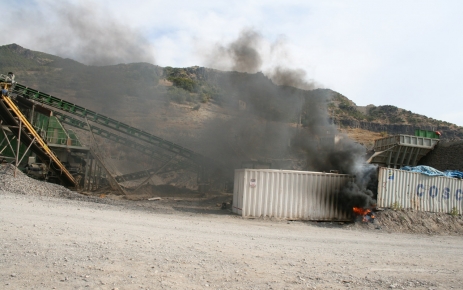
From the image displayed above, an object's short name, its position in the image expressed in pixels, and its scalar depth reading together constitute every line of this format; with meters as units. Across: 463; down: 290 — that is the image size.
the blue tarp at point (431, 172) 18.72
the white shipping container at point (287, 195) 16.78
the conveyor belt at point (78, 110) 23.72
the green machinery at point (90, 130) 23.82
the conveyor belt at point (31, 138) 19.83
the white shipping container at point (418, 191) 17.16
